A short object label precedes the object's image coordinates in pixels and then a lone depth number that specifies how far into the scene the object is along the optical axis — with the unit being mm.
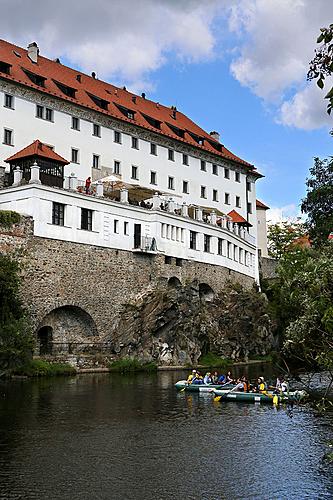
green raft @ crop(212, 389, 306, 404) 29047
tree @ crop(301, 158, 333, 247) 39656
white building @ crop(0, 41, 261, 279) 41312
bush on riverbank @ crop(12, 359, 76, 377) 34344
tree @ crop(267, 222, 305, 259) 82062
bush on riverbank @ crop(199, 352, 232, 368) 45625
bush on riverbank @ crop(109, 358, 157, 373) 40031
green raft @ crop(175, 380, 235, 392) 32219
